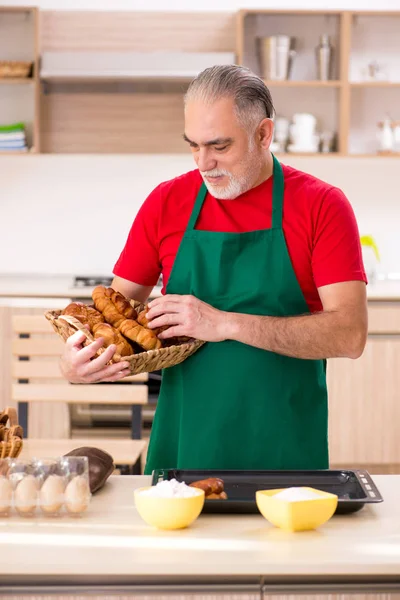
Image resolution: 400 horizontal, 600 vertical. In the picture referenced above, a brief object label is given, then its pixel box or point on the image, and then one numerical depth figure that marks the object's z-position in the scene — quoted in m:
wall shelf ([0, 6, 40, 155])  4.93
